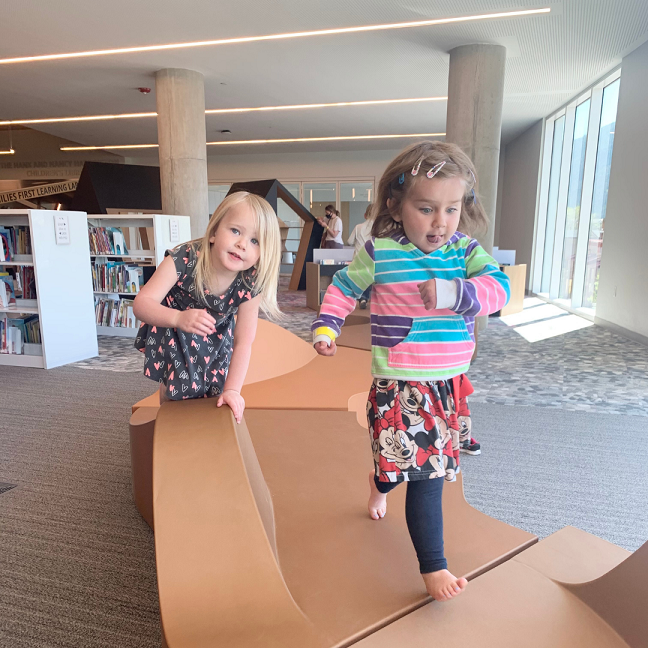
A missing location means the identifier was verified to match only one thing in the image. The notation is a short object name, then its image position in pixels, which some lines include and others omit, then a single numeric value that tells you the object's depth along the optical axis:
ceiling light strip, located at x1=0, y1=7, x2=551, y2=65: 5.39
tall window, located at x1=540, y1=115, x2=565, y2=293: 9.68
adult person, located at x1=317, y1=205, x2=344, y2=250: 9.99
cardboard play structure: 1.00
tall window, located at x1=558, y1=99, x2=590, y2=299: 8.37
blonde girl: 1.49
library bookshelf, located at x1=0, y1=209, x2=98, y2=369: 4.54
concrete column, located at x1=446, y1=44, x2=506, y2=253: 5.88
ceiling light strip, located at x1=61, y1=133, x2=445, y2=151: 12.45
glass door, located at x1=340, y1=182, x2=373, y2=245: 14.90
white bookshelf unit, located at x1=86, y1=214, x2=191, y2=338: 5.78
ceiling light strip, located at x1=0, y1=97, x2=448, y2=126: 9.23
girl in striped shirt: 1.22
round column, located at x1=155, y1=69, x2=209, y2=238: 7.50
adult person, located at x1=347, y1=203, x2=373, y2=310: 6.64
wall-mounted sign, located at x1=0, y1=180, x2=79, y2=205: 11.77
